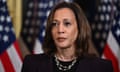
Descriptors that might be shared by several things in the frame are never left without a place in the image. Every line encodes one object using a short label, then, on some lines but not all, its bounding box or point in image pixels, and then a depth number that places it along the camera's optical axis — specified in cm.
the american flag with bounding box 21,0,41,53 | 423
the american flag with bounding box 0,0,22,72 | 401
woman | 254
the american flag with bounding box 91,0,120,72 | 409
